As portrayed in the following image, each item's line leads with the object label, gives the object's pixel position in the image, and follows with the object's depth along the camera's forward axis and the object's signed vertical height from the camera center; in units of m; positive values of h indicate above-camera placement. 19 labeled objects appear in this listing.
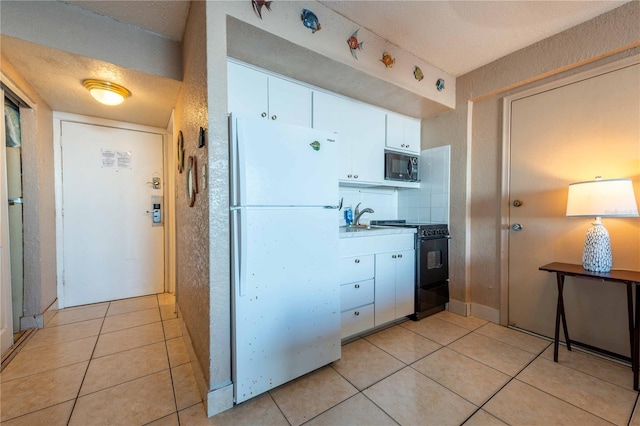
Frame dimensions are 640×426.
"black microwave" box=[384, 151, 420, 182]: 2.79 +0.46
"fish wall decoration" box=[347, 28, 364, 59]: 1.95 +1.24
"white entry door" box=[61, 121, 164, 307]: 2.84 -0.03
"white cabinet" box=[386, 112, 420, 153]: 2.82 +0.85
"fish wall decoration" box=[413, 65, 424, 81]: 2.38 +1.23
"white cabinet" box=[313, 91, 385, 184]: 2.33 +0.74
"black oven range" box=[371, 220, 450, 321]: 2.54 -0.62
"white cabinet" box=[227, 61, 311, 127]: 1.87 +0.87
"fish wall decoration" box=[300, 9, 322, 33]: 1.73 +1.26
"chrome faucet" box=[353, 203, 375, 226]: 2.66 -0.06
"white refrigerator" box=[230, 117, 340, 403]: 1.43 -0.26
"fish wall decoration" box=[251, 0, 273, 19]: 1.55 +1.22
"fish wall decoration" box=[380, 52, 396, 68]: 2.15 +1.23
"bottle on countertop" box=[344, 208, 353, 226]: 2.88 -0.09
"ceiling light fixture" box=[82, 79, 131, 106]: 2.08 +0.98
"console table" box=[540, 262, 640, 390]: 1.56 -0.51
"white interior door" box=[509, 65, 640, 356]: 1.84 +0.16
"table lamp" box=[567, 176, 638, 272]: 1.59 +0.00
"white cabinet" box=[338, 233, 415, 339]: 2.06 -0.61
